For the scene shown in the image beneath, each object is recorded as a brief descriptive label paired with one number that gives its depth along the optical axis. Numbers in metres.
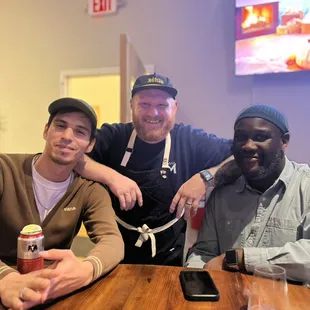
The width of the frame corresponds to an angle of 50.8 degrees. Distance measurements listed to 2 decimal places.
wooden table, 0.89
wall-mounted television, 2.51
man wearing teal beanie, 1.33
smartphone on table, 0.92
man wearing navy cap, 1.66
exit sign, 3.12
